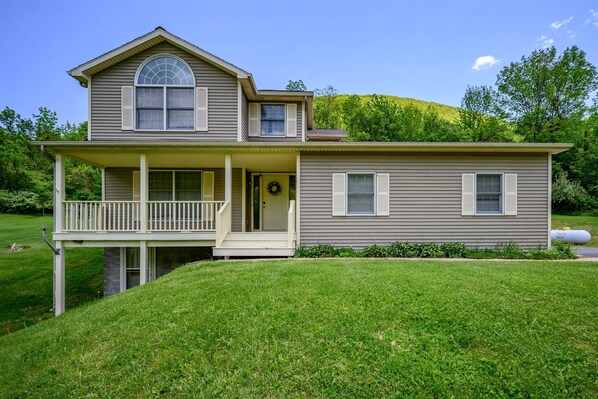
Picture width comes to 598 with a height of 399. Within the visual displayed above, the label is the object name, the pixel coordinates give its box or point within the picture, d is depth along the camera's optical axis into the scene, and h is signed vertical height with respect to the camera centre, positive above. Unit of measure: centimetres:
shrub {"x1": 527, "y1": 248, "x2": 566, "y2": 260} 852 -152
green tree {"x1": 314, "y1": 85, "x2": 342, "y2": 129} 3338 +977
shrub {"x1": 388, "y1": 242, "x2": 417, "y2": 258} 865 -146
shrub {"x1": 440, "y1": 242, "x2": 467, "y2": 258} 875 -144
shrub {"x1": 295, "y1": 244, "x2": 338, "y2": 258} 851 -147
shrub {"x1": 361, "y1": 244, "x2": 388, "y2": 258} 866 -149
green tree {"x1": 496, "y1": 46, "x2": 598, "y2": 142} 2525 +897
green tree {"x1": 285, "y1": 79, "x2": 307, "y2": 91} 3133 +1120
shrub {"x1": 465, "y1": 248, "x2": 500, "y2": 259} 855 -152
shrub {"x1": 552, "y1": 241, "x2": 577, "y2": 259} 860 -143
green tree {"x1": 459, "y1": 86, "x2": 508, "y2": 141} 2729 +766
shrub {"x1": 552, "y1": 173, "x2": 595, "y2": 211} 2275 +21
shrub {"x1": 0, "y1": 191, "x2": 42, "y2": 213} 2522 -54
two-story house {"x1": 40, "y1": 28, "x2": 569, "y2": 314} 870 +67
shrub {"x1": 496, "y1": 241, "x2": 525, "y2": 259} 862 -146
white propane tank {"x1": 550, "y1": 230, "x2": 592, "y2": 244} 1466 -173
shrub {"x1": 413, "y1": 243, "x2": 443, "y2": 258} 862 -144
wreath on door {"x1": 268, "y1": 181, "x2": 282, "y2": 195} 1196 +36
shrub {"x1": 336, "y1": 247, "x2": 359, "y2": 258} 855 -150
